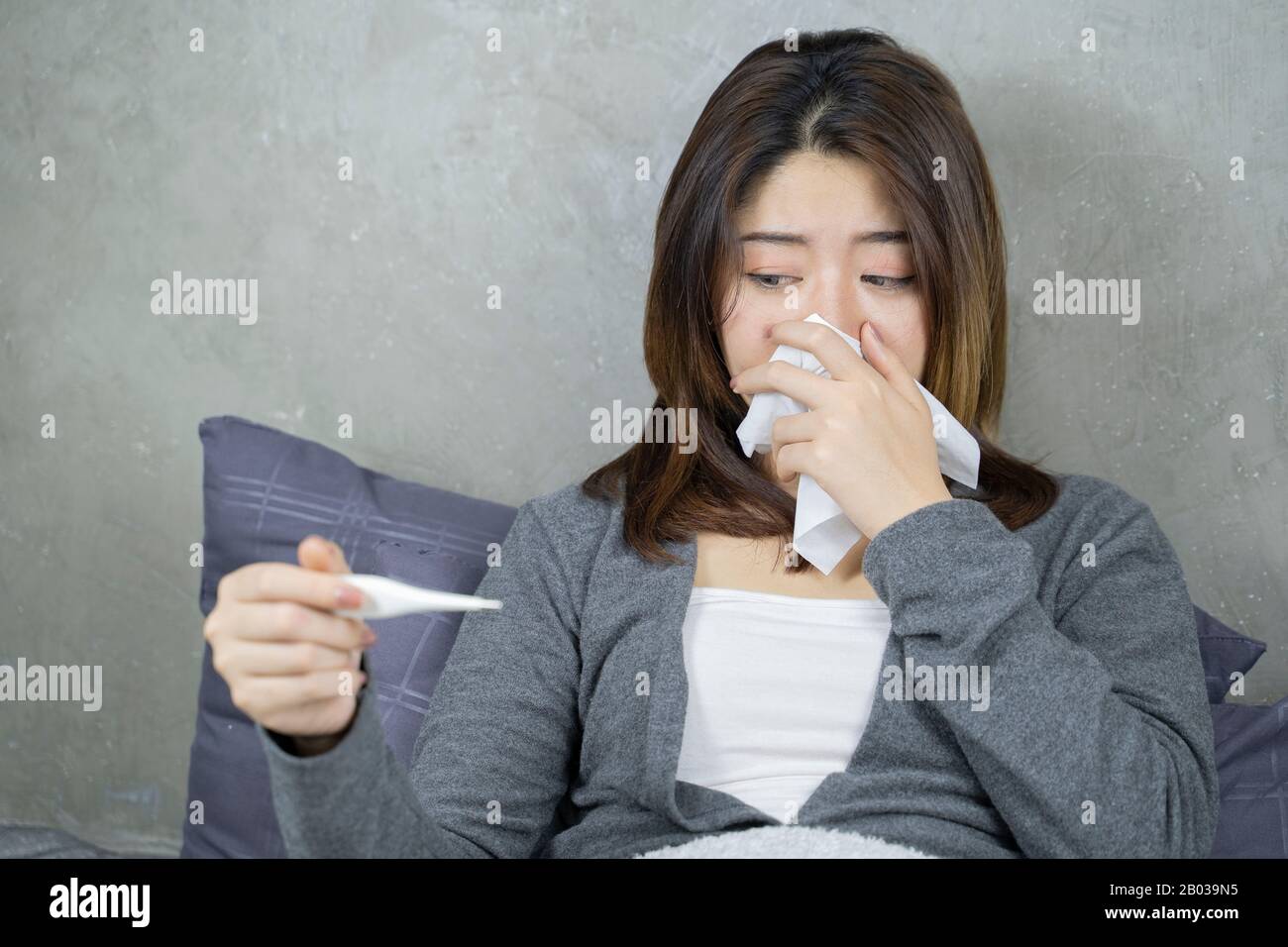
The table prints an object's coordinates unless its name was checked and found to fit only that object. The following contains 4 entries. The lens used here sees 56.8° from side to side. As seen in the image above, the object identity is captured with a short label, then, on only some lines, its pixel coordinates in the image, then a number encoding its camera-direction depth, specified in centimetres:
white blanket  107
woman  107
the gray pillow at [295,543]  140
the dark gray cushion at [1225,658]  141
